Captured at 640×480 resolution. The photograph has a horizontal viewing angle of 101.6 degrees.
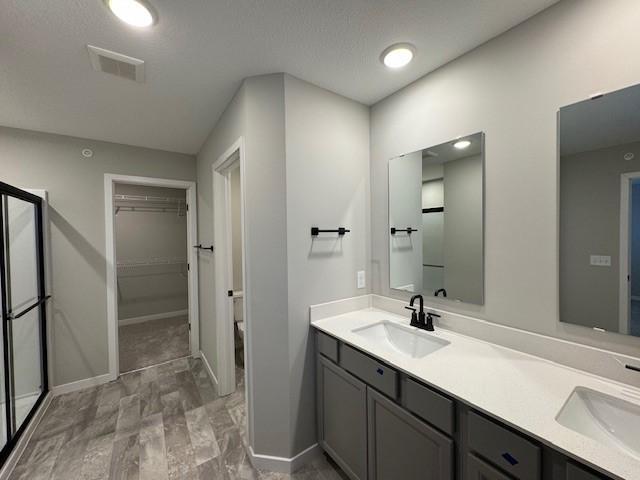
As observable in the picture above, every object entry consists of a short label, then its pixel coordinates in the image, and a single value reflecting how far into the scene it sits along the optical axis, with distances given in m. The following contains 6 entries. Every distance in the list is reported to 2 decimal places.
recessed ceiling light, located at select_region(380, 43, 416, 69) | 1.44
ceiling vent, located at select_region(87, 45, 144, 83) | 1.43
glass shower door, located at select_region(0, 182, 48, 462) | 1.78
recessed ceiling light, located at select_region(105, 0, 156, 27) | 1.12
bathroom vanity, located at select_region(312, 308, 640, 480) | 0.78
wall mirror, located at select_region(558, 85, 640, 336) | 1.01
